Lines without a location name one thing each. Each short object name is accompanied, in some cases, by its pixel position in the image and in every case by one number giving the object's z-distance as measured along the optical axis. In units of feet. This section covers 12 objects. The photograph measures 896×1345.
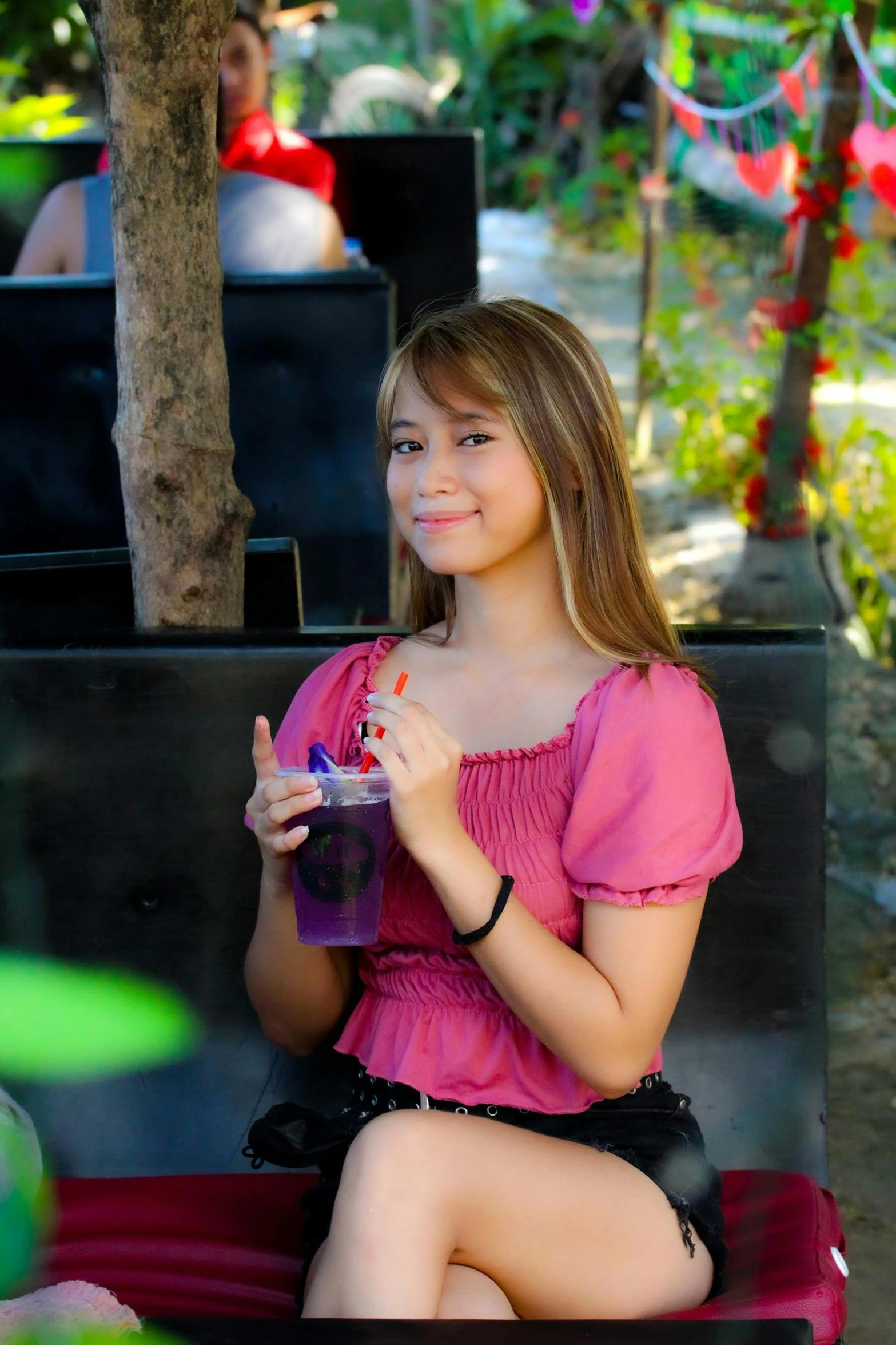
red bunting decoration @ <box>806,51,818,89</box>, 31.89
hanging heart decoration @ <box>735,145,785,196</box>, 31.58
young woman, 9.07
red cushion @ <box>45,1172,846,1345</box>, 9.85
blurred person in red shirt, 26.78
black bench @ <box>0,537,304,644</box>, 14.10
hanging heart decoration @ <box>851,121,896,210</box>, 22.79
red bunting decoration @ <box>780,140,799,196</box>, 30.04
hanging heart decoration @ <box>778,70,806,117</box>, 29.55
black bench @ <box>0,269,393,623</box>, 20.15
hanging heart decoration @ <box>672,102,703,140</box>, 38.70
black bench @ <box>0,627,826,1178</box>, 12.17
